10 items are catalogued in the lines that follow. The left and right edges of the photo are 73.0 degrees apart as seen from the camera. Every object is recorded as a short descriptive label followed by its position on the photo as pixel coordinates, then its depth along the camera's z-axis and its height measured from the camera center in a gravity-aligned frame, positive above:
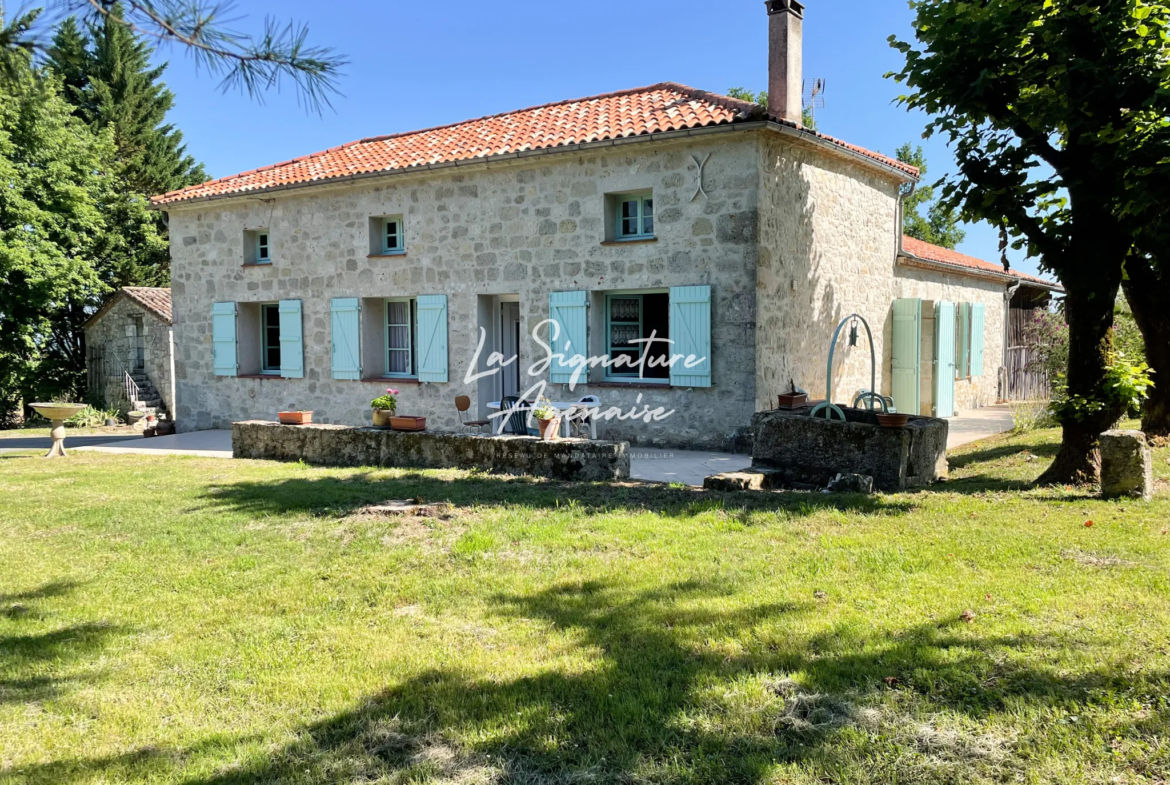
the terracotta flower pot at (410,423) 9.34 -0.52
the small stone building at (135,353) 18.55 +0.65
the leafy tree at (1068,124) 6.41 +2.21
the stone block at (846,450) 7.25 -0.68
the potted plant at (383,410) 9.70 -0.38
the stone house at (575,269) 10.28 +1.70
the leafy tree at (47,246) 18.44 +3.28
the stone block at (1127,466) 6.30 -0.71
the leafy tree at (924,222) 30.39 +6.15
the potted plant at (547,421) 8.41 -0.45
